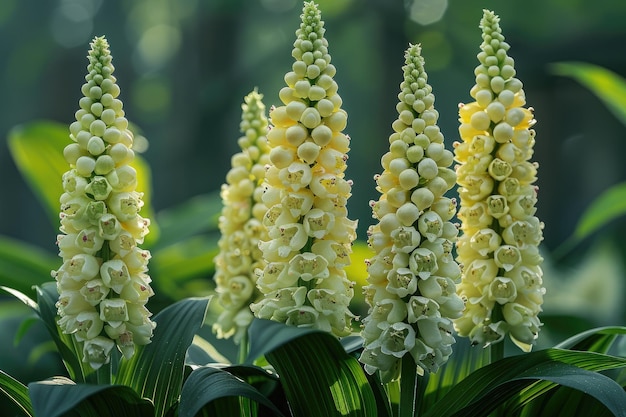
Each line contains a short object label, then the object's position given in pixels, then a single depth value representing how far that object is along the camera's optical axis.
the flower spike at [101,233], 1.53
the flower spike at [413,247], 1.52
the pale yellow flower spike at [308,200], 1.53
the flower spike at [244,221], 1.67
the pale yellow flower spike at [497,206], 1.57
